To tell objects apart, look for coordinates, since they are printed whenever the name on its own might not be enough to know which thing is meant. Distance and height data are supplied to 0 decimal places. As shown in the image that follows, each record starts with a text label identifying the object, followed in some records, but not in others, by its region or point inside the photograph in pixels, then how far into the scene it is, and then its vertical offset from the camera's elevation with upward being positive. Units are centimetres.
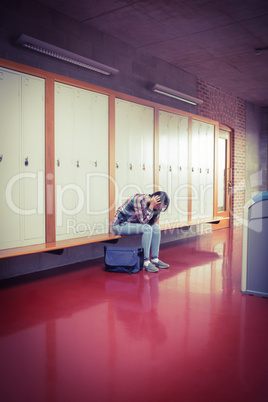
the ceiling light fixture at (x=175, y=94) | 535 +142
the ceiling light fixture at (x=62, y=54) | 355 +140
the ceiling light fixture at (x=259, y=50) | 536 +202
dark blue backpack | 390 -85
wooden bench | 328 -65
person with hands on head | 396 -45
